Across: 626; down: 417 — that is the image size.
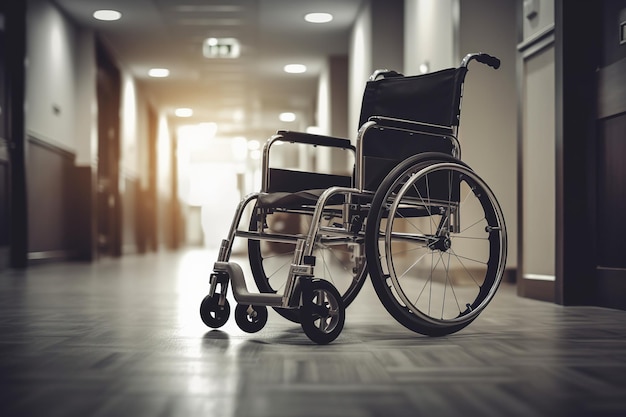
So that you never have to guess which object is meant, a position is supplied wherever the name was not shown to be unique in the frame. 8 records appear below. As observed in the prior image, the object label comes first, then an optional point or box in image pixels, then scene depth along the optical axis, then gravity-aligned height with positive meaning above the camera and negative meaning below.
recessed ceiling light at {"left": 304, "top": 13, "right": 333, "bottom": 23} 6.79 +1.87
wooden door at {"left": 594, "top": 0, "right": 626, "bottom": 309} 2.63 +0.15
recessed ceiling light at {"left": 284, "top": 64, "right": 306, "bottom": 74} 8.90 +1.79
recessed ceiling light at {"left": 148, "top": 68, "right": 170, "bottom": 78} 9.17 +1.82
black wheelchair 1.81 +0.00
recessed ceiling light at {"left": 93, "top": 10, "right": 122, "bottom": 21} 6.80 +1.93
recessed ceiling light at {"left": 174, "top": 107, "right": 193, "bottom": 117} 11.97 +1.68
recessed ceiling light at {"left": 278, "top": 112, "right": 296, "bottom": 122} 12.09 +1.58
